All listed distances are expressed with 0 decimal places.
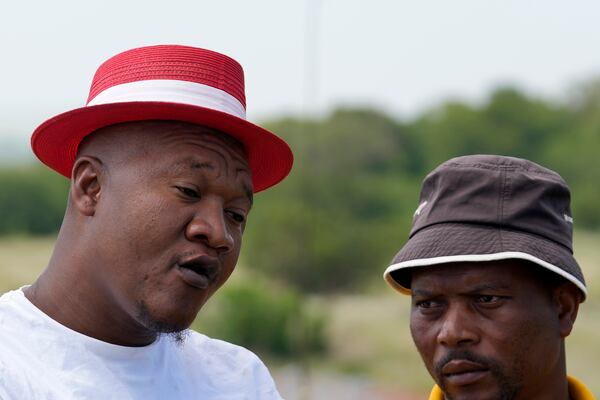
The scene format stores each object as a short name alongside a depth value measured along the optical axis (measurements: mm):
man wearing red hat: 4771
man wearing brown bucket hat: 4813
